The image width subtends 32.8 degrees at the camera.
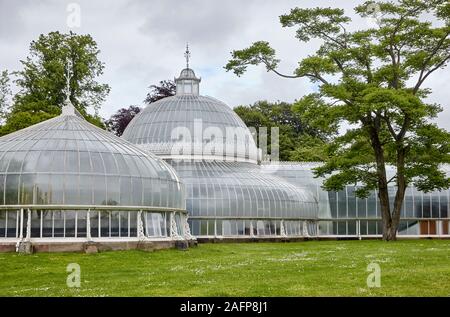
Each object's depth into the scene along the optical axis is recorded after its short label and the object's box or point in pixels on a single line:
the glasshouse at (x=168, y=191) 33.81
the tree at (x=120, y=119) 72.12
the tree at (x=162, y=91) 74.75
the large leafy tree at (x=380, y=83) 41.91
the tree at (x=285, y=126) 81.24
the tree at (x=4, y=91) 62.79
